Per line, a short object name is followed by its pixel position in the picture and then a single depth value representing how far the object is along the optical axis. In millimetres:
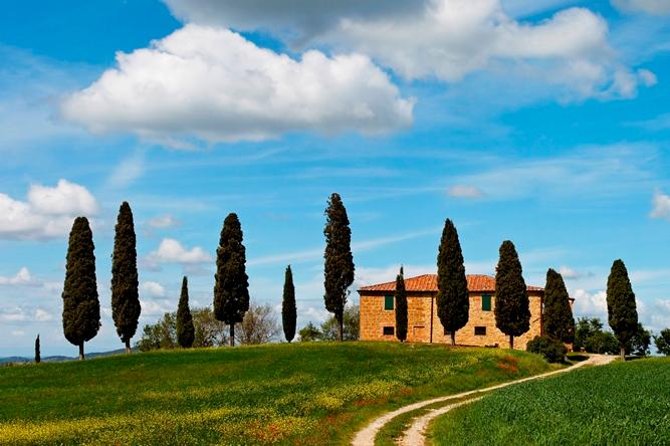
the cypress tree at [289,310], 89938
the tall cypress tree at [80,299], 76125
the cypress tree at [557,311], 88938
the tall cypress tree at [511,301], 80125
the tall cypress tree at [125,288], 79125
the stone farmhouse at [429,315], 94125
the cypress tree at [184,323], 89688
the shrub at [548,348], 73500
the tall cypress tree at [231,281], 81062
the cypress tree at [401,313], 88625
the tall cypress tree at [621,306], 78250
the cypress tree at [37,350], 84750
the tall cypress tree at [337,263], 82000
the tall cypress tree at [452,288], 75438
